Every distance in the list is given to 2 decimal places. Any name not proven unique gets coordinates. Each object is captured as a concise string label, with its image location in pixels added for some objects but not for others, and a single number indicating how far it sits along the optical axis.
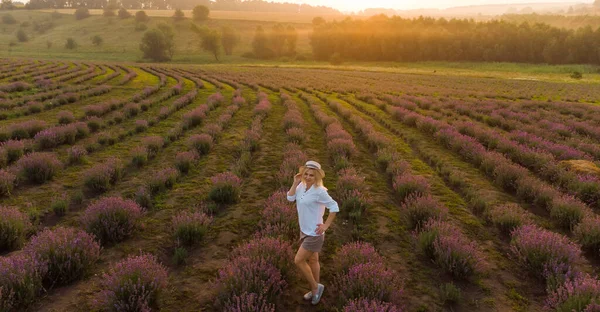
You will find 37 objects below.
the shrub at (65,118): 13.63
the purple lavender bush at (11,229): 4.91
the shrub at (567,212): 6.05
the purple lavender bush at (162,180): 7.38
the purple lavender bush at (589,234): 5.23
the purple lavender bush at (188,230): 5.33
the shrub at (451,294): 4.14
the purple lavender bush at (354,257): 4.49
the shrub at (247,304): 3.41
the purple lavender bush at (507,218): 5.90
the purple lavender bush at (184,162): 8.84
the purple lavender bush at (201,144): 10.65
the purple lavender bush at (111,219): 5.27
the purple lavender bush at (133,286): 3.57
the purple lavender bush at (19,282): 3.63
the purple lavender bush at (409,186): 7.19
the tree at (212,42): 85.31
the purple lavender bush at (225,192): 7.01
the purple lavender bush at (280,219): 5.37
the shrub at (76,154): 9.08
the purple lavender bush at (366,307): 3.29
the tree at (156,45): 76.00
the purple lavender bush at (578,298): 3.48
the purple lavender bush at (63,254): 4.20
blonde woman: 3.99
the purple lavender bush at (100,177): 7.34
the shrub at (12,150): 8.70
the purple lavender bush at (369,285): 3.81
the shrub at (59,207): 6.13
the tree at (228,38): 91.81
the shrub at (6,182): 6.71
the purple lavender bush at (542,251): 4.47
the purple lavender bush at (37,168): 7.59
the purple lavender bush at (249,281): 3.85
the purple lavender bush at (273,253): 4.40
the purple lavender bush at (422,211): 5.97
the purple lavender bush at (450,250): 4.56
